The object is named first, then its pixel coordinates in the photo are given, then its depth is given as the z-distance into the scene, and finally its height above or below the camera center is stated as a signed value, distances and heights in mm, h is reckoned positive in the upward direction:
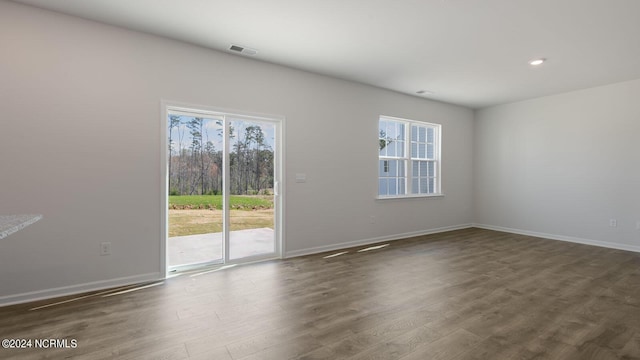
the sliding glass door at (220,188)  3676 -97
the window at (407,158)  5684 +463
